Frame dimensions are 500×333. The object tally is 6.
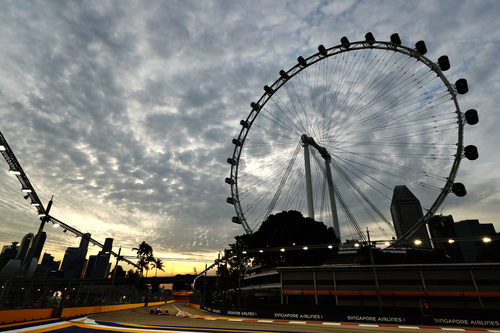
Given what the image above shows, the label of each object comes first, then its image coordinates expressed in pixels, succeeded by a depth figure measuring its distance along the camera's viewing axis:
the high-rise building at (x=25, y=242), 151.60
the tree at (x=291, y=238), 48.53
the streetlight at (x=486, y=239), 23.06
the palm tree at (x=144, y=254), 74.06
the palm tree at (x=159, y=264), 90.49
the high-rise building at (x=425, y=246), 79.52
